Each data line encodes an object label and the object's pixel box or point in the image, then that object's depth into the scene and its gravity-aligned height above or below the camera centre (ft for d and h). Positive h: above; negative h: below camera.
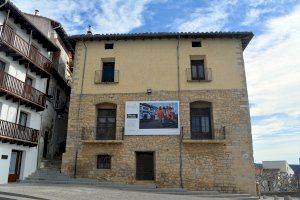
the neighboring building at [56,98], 61.98 +16.35
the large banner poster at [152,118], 52.49 +9.01
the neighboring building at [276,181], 67.36 -2.88
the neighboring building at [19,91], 47.34 +13.34
